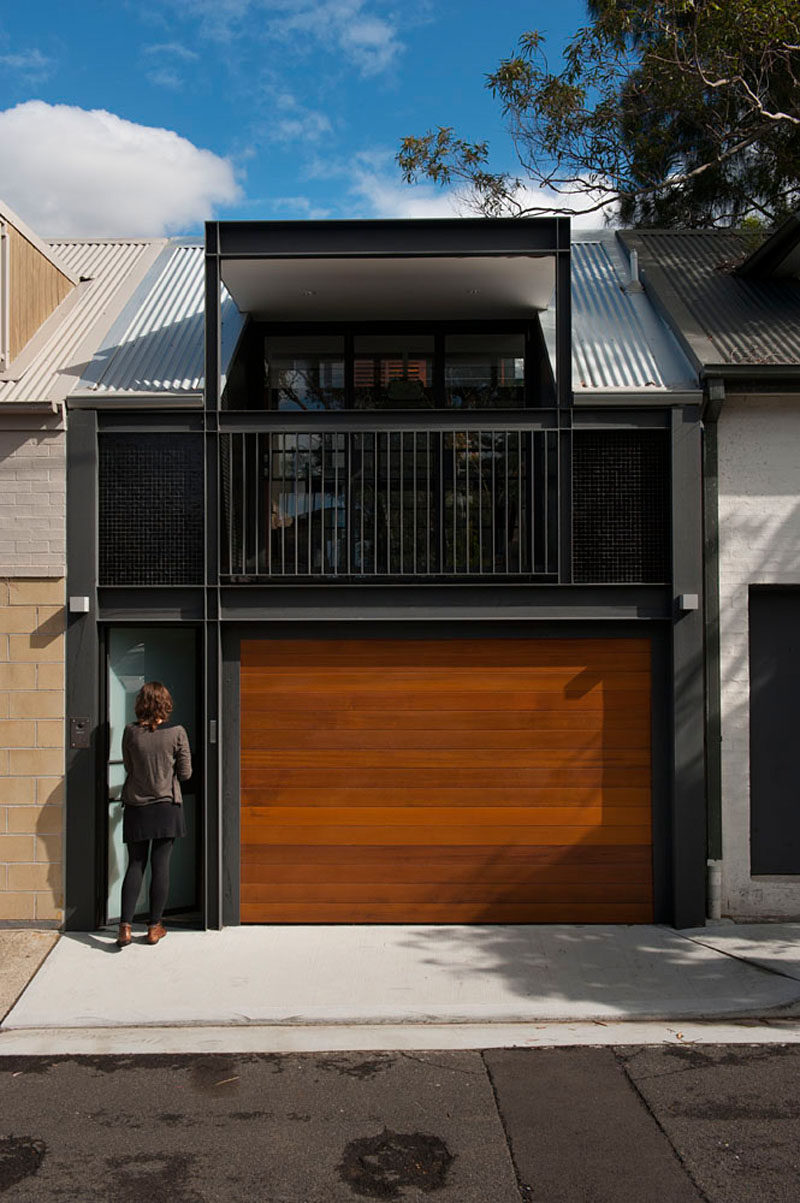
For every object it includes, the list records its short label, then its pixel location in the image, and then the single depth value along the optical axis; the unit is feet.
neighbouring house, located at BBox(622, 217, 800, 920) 23.48
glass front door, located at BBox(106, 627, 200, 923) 23.67
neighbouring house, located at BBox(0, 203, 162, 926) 22.82
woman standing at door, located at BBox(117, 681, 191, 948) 21.84
